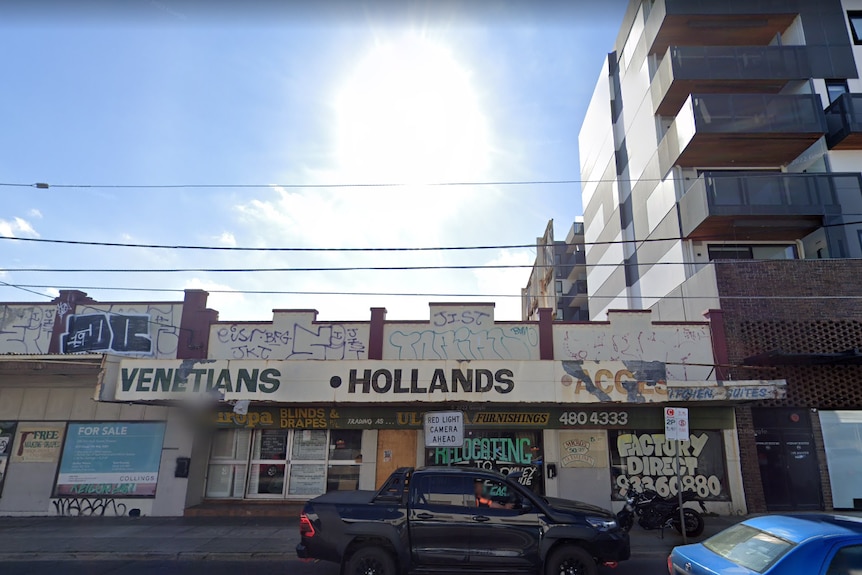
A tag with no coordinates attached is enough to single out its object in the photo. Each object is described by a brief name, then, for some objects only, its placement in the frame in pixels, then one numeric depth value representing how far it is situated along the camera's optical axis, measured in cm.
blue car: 417
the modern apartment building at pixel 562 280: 4031
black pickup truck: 718
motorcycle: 1070
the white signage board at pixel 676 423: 992
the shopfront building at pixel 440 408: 1166
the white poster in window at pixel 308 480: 1373
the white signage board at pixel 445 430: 1009
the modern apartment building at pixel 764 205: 1348
